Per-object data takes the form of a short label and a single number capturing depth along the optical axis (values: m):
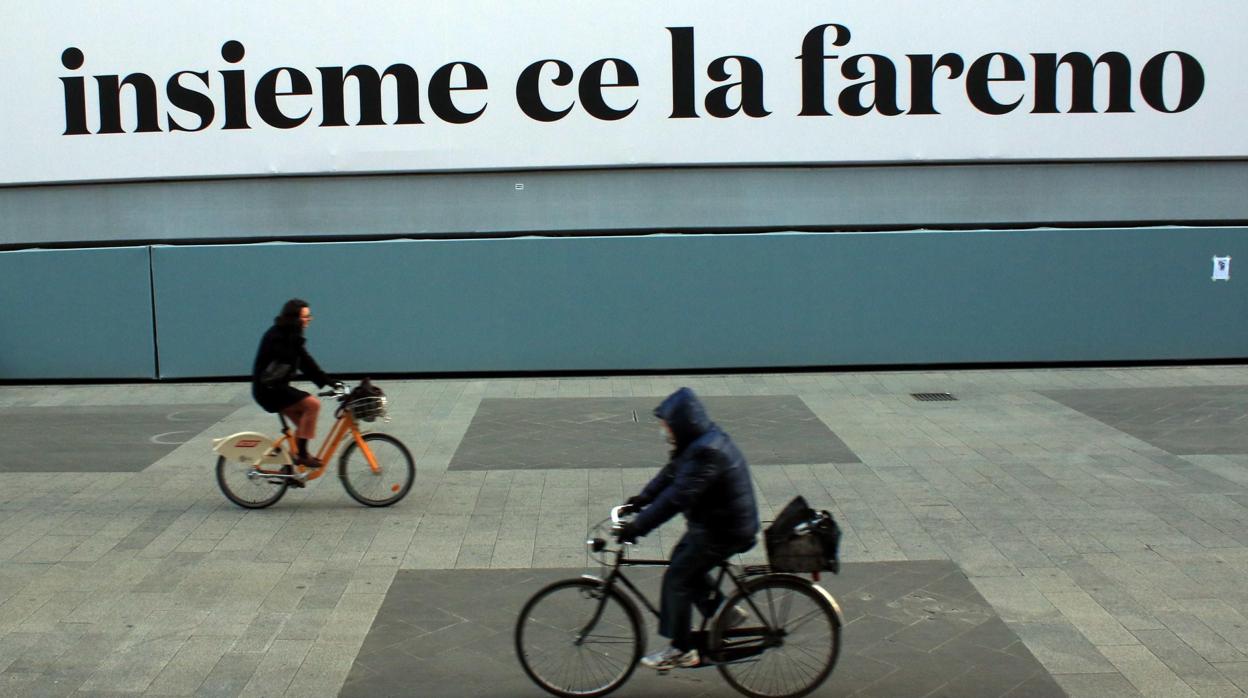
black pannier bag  5.65
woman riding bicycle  9.05
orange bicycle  9.30
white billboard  14.70
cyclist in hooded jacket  5.54
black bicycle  5.76
